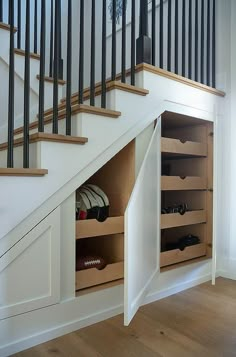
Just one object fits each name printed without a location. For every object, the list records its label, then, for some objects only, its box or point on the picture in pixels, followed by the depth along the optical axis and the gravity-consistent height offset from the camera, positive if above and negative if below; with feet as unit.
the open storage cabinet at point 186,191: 6.39 -0.38
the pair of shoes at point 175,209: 6.83 -0.81
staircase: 3.88 +0.32
